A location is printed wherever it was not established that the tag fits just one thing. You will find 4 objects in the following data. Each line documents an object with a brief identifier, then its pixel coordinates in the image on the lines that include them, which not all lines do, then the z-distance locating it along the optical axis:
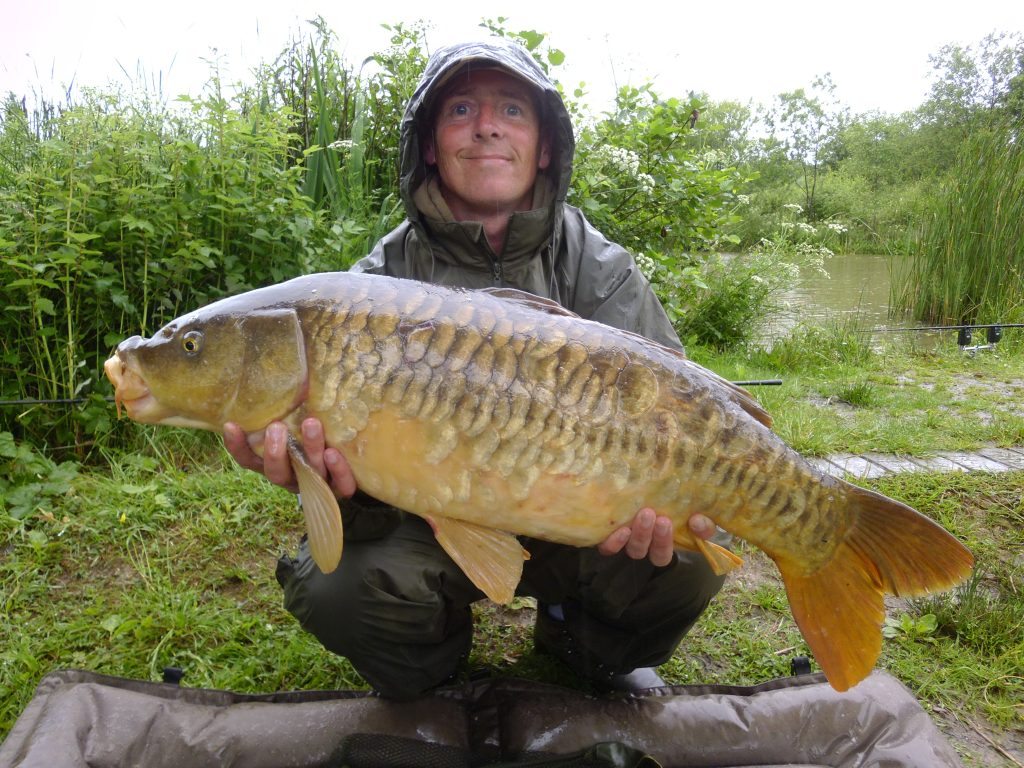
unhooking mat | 1.19
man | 1.28
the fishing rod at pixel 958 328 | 4.12
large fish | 1.07
